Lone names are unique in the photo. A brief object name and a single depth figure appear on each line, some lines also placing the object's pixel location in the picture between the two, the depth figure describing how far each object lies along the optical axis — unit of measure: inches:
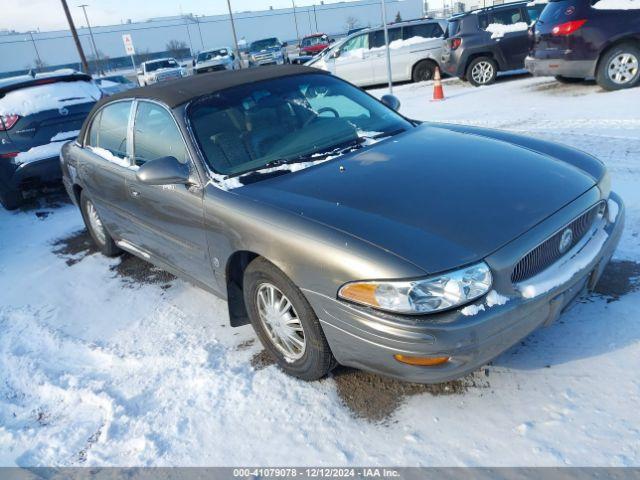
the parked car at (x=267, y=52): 1029.8
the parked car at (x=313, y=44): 1212.5
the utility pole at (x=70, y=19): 968.7
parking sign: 938.1
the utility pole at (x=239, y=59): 1058.3
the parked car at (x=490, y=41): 431.2
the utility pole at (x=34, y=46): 2433.6
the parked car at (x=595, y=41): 316.5
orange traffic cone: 407.8
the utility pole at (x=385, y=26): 353.1
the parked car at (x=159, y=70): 1014.4
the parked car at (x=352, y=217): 86.2
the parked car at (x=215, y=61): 999.0
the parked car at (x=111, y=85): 610.2
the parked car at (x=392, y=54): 518.6
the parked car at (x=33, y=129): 249.0
